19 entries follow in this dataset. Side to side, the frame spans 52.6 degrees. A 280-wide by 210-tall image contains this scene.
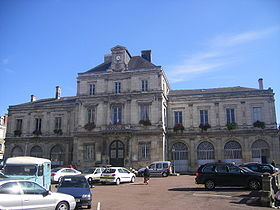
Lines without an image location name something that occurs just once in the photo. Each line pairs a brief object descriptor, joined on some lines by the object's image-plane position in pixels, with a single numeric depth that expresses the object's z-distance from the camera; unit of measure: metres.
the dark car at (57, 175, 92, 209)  11.74
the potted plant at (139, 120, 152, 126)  33.75
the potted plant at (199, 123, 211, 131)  35.41
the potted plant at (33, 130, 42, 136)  40.41
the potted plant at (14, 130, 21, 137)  41.28
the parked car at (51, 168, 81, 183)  22.94
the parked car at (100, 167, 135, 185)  21.28
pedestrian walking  21.20
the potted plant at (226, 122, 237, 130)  34.69
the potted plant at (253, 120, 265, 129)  34.29
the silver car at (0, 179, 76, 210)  9.16
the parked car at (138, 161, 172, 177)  28.39
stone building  33.72
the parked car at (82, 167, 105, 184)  22.53
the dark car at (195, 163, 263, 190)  16.47
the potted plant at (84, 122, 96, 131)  35.13
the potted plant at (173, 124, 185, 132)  35.88
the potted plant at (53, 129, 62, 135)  39.59
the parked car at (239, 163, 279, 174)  21.36
